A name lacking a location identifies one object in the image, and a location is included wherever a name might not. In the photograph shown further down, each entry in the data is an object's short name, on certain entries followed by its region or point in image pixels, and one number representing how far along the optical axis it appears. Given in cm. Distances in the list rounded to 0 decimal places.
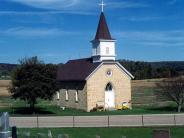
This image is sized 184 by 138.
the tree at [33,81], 3850
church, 4453
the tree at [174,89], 4042
